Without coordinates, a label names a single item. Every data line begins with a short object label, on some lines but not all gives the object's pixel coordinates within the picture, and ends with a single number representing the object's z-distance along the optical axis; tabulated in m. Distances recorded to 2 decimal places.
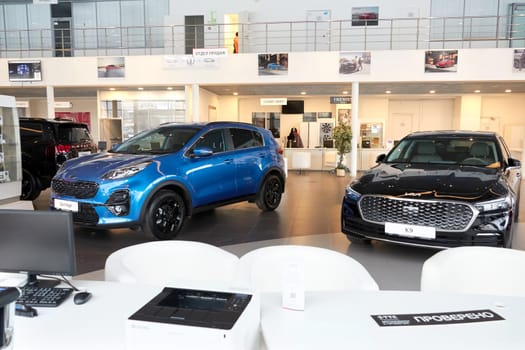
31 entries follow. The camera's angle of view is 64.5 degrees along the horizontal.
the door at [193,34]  16.12
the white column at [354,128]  12.23
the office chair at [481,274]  2.12
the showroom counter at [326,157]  14.25
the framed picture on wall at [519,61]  11.10
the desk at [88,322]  1.36
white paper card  1.52
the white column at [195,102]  12.74
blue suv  4.65
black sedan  3.83
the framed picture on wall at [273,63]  12.02
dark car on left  7.52
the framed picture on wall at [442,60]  11.38
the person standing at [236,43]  14.71
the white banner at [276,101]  14.48
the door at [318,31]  15.07
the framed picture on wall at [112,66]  12.77
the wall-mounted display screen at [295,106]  16.91
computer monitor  1.76
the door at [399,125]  16.69
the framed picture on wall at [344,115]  16.47
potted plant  12.84
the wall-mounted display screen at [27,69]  13.09
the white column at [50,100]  13.28
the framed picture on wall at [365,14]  15.24
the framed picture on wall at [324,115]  16.88
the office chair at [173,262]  2.23
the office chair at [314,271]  2.14
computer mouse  1.67
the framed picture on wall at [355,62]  11.83
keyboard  1.66
